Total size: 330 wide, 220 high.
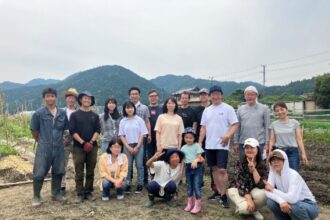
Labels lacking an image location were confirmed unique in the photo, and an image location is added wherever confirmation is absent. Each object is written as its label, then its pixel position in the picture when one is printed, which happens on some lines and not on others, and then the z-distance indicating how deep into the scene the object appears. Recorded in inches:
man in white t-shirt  192.2
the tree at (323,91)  1316.4
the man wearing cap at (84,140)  207.8
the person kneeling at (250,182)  169.9
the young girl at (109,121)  228.9
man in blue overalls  205.6
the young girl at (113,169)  210.5
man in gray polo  192.7
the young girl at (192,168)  189.5
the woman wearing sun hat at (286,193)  147.9
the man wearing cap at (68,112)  227.5
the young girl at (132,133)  222.1
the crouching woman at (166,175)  198.5
